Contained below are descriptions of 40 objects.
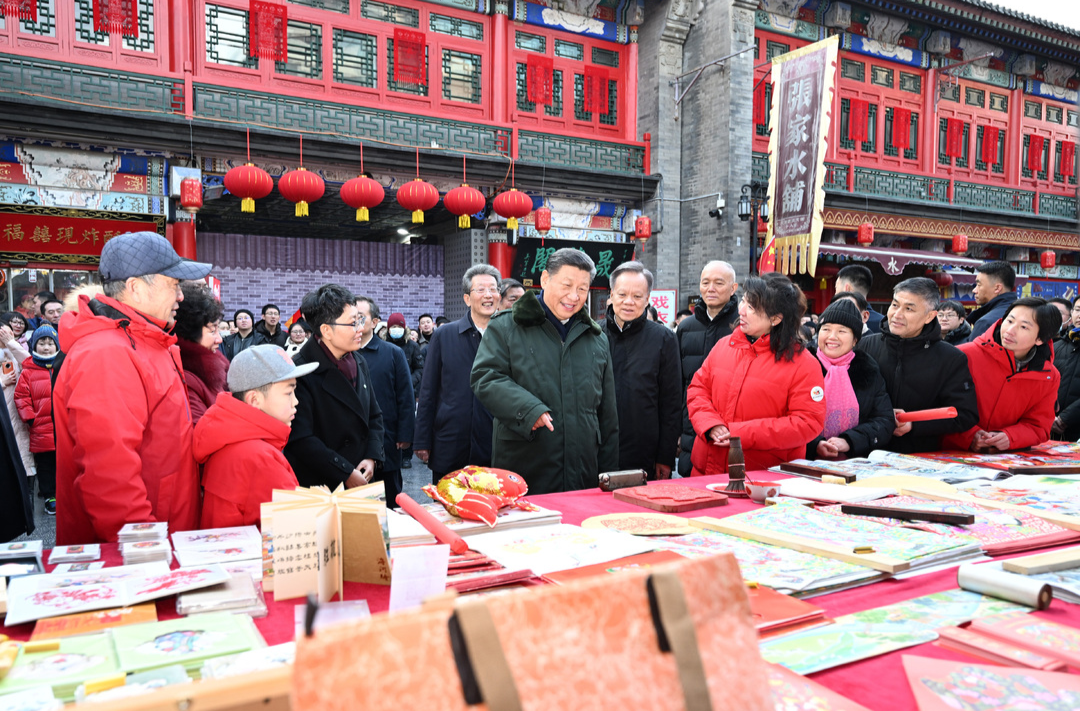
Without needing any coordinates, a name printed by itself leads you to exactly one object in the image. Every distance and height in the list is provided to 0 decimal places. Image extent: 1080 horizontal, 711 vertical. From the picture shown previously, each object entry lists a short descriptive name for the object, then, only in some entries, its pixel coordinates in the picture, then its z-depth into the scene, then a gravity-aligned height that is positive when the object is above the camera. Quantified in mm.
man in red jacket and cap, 1925 -292
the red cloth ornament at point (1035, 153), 14203 +3344
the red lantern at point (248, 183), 7316 +1332
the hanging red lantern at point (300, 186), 7480 +1330
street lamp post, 10344 +1610
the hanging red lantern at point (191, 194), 7334 +1217
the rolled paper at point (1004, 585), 1376 -559
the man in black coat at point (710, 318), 4012 -37
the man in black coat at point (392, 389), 4066 -481
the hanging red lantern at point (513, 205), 8750 +1336
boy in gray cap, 2010 -451
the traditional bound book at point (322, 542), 1373 -482
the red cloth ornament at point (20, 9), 6746 +2948
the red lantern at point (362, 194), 7863 +1319
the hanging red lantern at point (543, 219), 9492 +1252
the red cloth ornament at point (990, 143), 13609 +3368
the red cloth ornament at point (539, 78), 9961 +3360
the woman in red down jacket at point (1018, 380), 3422 -336
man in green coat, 2914 -279
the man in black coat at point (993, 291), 4715 +161
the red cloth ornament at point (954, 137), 13062 +3344
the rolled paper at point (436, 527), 1506 -488
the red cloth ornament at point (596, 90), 10531 +3389
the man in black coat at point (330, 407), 2848 -427
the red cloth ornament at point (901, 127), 12461 +3370
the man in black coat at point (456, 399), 3902 -515
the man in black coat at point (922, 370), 3359 -281
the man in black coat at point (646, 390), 3566 -410
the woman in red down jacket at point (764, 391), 2836 -334
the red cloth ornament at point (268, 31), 8297 +3362
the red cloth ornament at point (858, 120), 12023 +3365
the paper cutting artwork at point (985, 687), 1014 -573
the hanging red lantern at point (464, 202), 8578 +1347
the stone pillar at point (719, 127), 10406 +2860
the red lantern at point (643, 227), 10406 +1267
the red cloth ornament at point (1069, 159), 14836 +3377
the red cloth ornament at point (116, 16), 7371 +3134
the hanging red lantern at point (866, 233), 11711 +1355
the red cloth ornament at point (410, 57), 9188 +3387
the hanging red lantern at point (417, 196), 8289 +1359
